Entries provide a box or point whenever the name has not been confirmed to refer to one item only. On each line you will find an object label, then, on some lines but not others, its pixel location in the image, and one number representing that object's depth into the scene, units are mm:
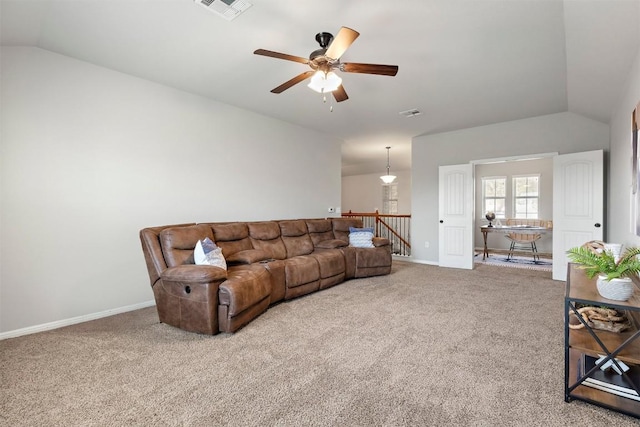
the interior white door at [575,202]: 4352
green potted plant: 1560
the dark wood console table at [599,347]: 1533
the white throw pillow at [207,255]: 2986
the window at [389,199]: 10633
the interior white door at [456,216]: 5621
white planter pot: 1551
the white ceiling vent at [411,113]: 4637
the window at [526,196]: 7895
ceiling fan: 2219
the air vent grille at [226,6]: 2218
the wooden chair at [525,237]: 6779
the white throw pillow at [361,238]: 4994
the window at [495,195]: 8352
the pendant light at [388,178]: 8367
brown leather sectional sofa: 2660
